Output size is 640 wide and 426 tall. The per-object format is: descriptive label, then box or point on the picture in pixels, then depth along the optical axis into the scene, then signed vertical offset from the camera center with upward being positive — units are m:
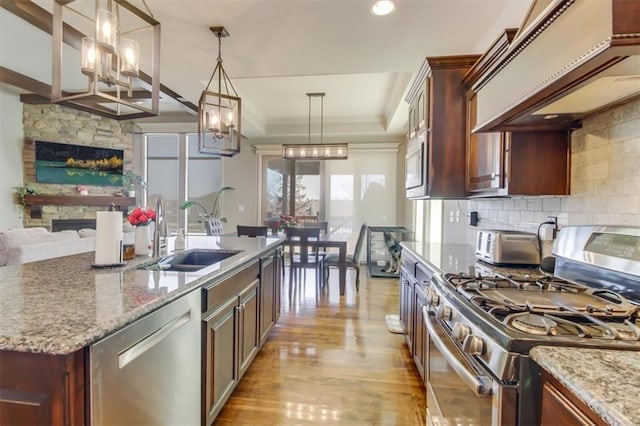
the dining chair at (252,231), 4.19 -0.31
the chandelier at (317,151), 4.55 +0.86
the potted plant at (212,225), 4.75 -0.27
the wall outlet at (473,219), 2.85 -0.08
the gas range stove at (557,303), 0.85 -0.33
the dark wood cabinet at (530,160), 1.72 +0.29
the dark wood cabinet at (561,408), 0.64 -0.44
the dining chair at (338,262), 4.43 -0.76
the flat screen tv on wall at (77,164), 5.78 +0.83
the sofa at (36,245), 2.91 -0.40
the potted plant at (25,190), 5.52 +0.28
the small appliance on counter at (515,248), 1.86 -0.22
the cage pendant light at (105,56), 1.54 +0.81
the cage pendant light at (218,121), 2.56 +0.77
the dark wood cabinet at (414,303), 2.04 -0.74
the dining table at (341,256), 4.24 -0.65
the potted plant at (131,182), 6.58 +0.54
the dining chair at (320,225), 5.52 -0.29
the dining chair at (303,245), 4.22 -0.51
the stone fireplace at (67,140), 5.66 +1.32
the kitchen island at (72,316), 0.82 -0.35
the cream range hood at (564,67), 0.79 +0.47
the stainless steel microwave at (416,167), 2.54 +0.40
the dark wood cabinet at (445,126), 2.35 +0.65
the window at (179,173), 6.76 +0.76
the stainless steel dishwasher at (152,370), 0.92 -0.58
